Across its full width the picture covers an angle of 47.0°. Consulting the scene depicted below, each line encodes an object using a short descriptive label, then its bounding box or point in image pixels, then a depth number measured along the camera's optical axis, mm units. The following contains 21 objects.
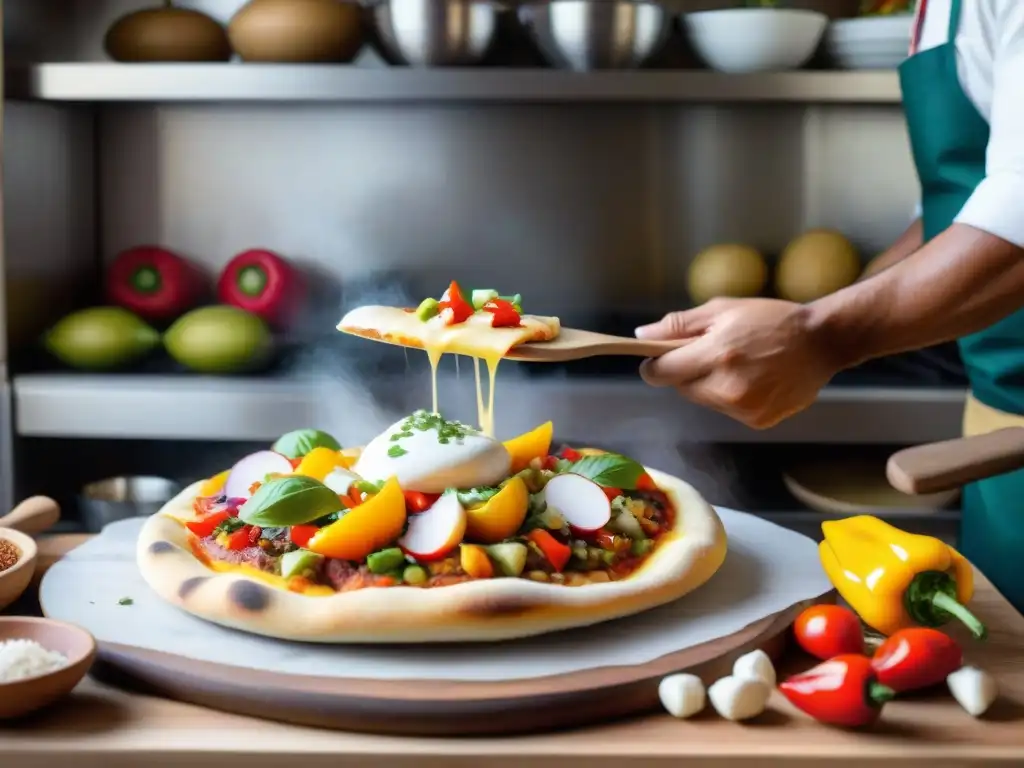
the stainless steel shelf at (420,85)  2539
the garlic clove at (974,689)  1136
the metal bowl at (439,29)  2562
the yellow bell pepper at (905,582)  1319
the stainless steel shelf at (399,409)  2498
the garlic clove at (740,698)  1107
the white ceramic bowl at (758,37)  2572
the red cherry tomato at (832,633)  1242
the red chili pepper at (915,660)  1154
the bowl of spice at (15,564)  1339
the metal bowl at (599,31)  2543
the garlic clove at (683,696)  1128
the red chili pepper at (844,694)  1089
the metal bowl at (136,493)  2445
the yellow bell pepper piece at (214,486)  1696
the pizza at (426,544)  1251
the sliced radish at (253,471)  1568
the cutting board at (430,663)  1123
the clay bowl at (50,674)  1063
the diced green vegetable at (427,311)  1540
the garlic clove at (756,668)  1161
